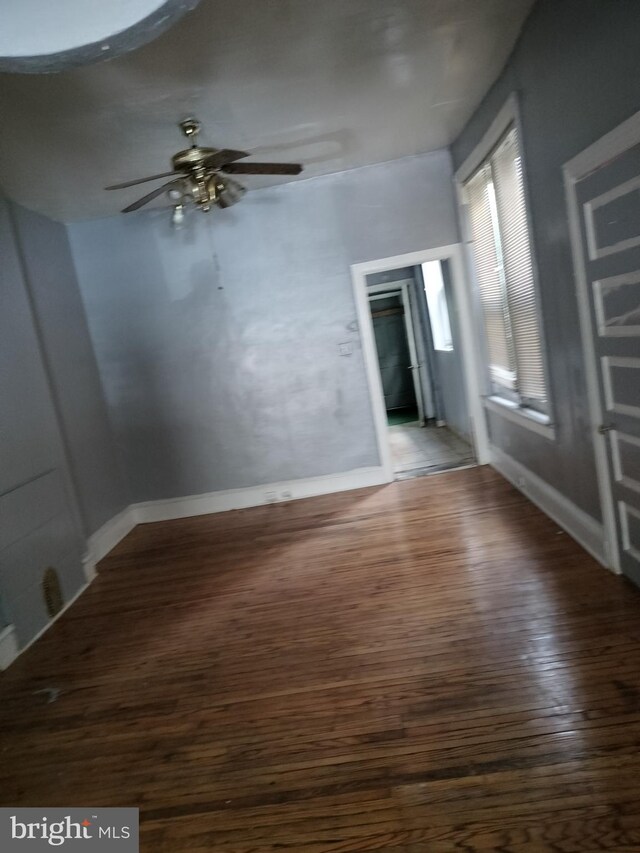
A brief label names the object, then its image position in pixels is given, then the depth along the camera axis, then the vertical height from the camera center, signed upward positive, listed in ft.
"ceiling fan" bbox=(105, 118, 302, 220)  10.44 +3.71
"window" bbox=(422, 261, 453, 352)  24.02 +1.20
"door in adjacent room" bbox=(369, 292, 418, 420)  35.63 -1.07
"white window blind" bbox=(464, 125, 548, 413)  12.97 +1.15
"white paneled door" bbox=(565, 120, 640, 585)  8.05 -0.06
